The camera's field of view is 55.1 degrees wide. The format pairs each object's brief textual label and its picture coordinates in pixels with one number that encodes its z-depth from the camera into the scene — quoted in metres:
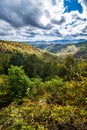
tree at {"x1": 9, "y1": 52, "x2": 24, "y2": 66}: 48.15
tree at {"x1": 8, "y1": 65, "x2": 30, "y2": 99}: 10.24
